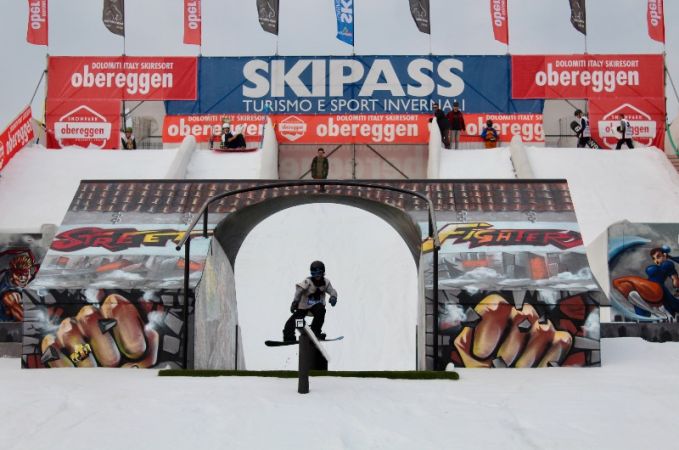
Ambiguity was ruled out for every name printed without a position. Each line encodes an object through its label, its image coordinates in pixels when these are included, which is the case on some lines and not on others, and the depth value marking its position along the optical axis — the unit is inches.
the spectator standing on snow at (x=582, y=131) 1039.6
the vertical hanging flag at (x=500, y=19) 1217.4
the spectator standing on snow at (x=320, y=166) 955.5
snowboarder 414.6
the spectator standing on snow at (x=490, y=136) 1055.6
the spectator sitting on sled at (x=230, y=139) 1040.8
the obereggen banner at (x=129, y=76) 1137.4
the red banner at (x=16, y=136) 937.6
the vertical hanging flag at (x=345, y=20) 1196.9
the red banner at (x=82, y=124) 1107.3
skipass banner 1127.6
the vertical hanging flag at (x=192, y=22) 1246.9
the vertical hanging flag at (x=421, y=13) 1230.9
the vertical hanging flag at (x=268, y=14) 1237.7
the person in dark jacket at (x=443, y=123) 1051.9
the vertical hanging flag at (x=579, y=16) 1225.4
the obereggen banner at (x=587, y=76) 1122.0
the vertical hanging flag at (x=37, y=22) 1205.7
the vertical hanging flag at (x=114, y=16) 1238.9
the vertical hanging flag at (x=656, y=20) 1203.2
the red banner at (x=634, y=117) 1104.8
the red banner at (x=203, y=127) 1087.6
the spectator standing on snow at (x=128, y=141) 1079.3
